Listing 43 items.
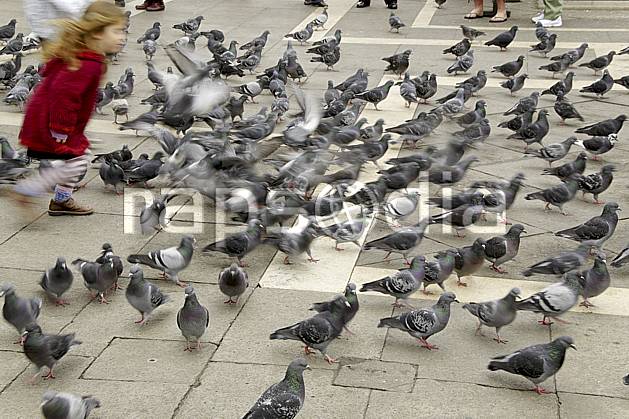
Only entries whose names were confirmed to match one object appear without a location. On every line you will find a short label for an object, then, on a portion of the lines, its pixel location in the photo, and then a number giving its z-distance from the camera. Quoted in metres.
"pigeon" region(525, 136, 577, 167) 9.16
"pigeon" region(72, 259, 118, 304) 6.29
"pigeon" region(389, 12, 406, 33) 16.20
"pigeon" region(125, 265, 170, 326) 6.05
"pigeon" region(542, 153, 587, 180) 8.62
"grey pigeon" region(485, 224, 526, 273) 6.86
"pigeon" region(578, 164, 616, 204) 8.23
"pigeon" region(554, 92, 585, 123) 10.68
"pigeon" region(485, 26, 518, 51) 14.69
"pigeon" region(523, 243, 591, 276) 6.66
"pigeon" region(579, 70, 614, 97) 11.81
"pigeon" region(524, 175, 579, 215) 8.04
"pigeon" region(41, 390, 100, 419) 4.61
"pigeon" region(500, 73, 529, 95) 11.96
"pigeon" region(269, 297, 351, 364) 5.58
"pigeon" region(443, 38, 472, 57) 13.94
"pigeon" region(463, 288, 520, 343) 5.87
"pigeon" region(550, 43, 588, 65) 13.17
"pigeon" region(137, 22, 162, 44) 14.34
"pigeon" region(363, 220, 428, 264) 7.00
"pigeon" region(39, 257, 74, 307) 6.23
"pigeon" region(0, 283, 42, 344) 5.73
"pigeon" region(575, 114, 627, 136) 9.84
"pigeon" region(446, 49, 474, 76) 13.05
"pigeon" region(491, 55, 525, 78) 12.66
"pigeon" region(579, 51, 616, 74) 13.04
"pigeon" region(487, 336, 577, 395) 5.22
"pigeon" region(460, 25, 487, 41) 15.03
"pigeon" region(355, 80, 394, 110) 11.02
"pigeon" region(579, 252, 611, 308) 6.28
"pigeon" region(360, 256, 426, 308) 6.23
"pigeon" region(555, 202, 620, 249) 7.21
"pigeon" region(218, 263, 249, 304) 6.27
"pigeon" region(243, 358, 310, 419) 4.68
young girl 6.11
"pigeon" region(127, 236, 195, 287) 6.62
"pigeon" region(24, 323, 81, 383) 5.29
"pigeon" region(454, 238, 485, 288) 6.68
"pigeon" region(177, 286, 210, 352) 5.71
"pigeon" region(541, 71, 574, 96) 11.48
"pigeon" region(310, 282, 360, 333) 5.88
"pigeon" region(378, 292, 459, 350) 5.71
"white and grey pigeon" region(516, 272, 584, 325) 6.00
